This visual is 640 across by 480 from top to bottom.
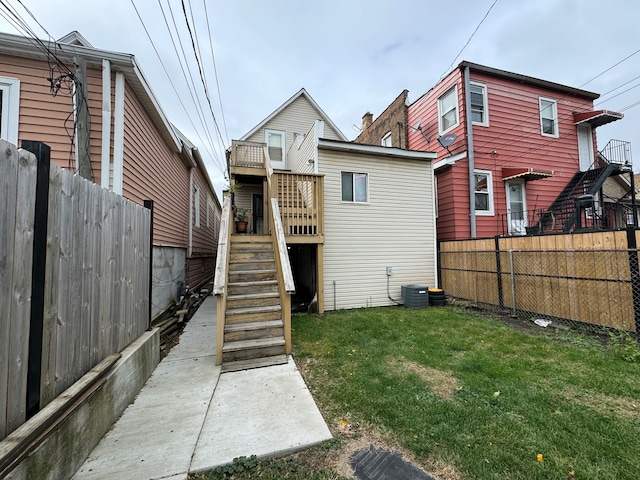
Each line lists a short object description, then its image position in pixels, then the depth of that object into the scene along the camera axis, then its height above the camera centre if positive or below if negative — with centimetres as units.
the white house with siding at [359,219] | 668 +97
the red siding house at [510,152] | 866 +338
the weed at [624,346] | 376 -148
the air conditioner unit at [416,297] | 738 -121
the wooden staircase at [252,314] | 380 -93
